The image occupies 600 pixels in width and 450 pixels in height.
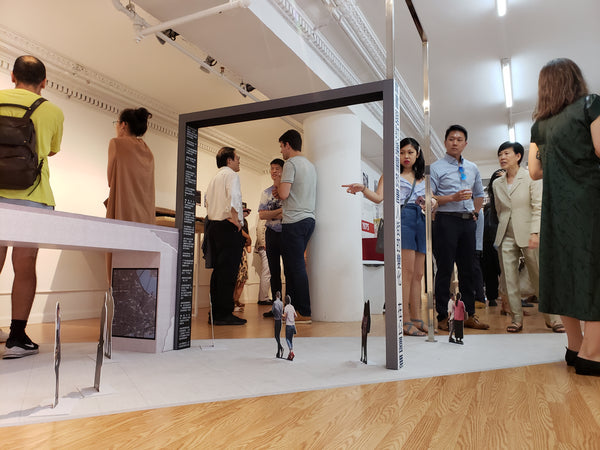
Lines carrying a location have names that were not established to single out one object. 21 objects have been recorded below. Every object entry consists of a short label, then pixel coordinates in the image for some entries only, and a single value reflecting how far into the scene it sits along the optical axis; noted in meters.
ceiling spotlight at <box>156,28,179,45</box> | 3.47
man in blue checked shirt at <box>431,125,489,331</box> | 3.19
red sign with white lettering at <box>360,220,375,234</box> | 7.39
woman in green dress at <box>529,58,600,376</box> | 1.76
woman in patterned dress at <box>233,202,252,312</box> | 5.00
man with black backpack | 1.93
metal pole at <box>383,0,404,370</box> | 1.82
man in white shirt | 3.56
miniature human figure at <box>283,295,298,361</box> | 1.88
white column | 4.06
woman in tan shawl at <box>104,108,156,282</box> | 2.87
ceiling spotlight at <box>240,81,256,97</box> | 4.81
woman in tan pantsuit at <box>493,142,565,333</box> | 3.15
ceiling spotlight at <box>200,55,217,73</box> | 4.20
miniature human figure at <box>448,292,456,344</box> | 2.49
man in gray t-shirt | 3.41
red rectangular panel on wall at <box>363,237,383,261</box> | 5.33
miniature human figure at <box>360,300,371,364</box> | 1.86
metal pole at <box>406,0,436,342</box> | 2.61
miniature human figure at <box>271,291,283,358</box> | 1.89
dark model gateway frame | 1.83
